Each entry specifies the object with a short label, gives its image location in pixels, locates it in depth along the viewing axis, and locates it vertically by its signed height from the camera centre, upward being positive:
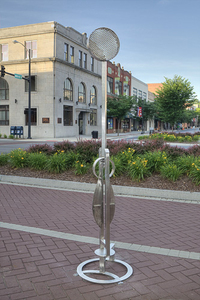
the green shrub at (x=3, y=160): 10.02 -0.98
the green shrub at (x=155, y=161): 8.23 -0.80
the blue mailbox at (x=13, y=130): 32.80 +0.11
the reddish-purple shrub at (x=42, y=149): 10.48 -0.64
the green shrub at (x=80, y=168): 8.50 -1.06
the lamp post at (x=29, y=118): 30.55 +1.32
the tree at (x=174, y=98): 33.31 +4.00
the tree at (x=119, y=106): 39.53 +3.51
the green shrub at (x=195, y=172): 7.27 -0.99
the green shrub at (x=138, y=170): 7.81 -1.01
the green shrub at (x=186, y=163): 7.87 -0.83
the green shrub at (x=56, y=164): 8.84 -0.99
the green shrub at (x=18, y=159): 9.56 -0.92
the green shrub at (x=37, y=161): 9.20 -0.94
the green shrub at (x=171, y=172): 7.55 -1.02
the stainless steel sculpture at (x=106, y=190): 3.56 -0.71
